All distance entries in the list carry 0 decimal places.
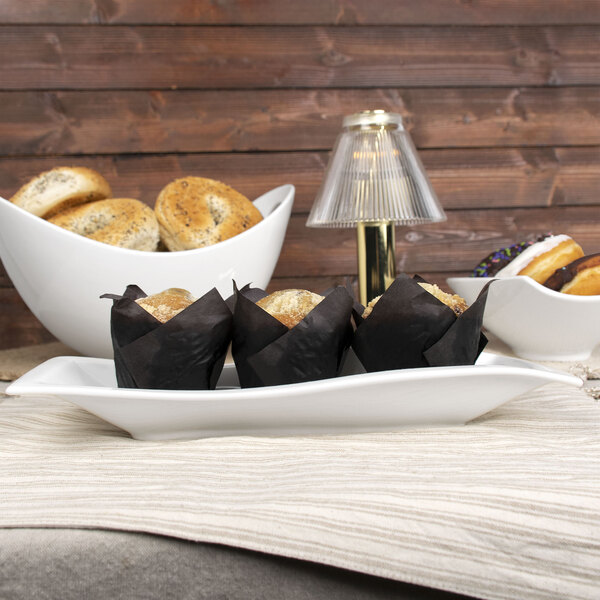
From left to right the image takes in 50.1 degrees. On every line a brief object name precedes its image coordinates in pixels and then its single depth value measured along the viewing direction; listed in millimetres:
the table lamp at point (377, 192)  1000
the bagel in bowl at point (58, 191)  865
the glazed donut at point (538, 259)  863
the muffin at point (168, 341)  478
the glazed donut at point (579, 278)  818
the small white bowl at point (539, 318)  794
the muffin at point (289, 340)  482
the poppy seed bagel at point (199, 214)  858
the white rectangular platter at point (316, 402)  437
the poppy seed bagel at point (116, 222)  823
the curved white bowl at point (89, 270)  768
